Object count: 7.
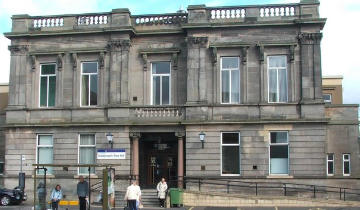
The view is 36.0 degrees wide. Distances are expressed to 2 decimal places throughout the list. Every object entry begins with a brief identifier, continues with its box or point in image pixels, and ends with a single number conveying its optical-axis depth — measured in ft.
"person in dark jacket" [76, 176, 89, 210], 77.05
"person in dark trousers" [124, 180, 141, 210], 77.10
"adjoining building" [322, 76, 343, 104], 158.20
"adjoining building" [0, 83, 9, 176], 122.87
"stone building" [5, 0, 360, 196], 106.01
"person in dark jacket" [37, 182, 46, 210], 79.50
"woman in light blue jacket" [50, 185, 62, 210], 78.61
